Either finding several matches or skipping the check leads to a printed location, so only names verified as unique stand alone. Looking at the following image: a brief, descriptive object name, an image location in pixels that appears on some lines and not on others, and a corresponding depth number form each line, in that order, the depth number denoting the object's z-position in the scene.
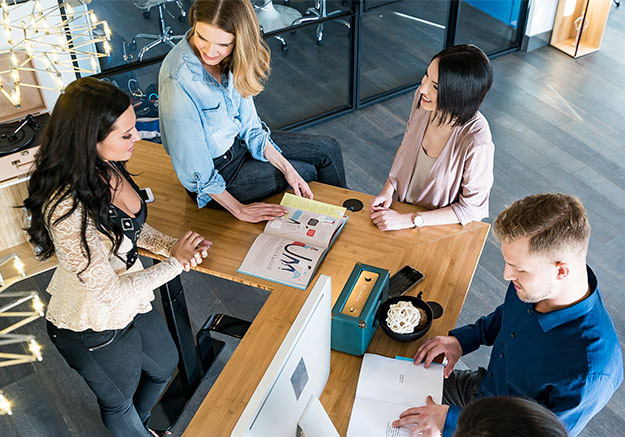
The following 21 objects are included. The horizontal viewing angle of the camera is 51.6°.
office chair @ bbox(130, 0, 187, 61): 3.98
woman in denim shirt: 2.42
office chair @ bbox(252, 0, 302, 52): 4.30
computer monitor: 1.38
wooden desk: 1.93
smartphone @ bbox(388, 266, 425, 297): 2.25
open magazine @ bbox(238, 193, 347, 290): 2.34
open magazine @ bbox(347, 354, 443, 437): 1.87
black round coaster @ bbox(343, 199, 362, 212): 2.65
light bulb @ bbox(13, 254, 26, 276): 1.74
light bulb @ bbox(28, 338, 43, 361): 1.67
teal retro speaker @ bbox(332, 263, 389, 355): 1.99
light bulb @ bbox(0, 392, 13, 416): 1.53
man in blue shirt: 1.71
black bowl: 2.08
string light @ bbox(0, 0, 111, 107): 2.12
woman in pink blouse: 2.43
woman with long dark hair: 1.97
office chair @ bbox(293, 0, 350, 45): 4.51
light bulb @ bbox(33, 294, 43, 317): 1.71
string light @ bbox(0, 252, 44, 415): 1.54
